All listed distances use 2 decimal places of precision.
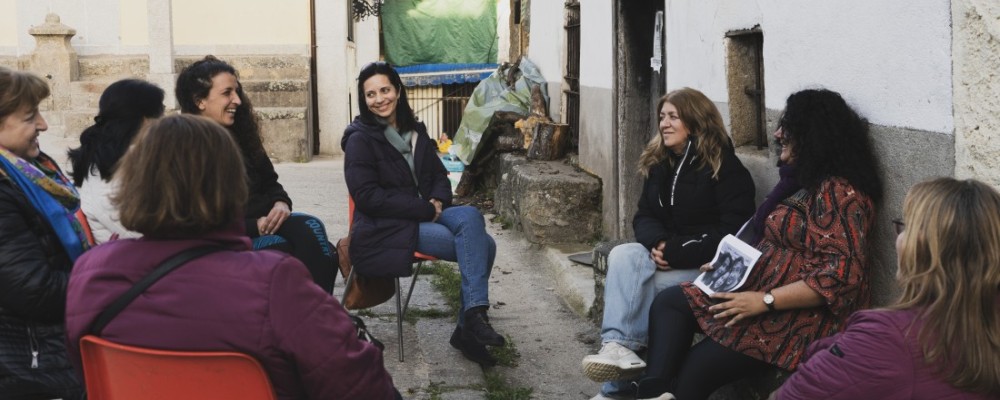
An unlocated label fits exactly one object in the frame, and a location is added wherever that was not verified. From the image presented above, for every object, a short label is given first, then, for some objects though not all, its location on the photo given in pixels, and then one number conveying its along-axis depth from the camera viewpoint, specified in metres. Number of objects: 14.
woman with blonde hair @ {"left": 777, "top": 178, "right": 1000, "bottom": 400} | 2.17
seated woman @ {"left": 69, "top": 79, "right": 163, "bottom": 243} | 3.70
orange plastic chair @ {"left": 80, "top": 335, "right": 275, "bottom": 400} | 2.16
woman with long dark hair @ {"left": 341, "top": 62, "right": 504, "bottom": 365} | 4.84
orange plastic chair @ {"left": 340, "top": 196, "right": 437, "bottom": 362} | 4.94
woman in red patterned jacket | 3.52
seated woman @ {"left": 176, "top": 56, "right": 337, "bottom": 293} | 4.53
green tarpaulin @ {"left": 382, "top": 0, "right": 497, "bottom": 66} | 18.84
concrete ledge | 7.64
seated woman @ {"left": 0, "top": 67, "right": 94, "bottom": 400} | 2.83
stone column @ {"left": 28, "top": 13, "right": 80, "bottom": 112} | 15.31
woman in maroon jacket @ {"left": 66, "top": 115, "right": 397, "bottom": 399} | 2.16
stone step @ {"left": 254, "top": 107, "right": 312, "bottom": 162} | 14.45
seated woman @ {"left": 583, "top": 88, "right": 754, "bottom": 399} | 4.13
